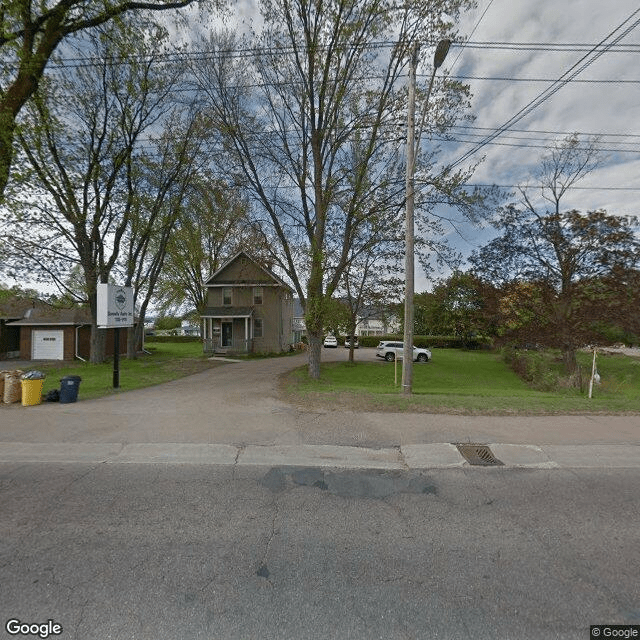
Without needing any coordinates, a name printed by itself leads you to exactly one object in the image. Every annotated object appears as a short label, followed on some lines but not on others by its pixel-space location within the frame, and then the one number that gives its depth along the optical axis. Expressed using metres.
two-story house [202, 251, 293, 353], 26.69
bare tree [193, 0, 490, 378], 11.19
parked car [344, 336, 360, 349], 43.22
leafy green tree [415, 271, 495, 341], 38.03
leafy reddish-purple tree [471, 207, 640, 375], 15.46
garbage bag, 8.19
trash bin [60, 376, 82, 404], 8.09
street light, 9.09
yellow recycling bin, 7.79
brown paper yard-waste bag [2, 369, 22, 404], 7.93
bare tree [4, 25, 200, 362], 15.09
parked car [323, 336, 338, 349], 42.22
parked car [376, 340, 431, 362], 26.00
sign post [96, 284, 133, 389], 10.02
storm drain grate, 4.86
